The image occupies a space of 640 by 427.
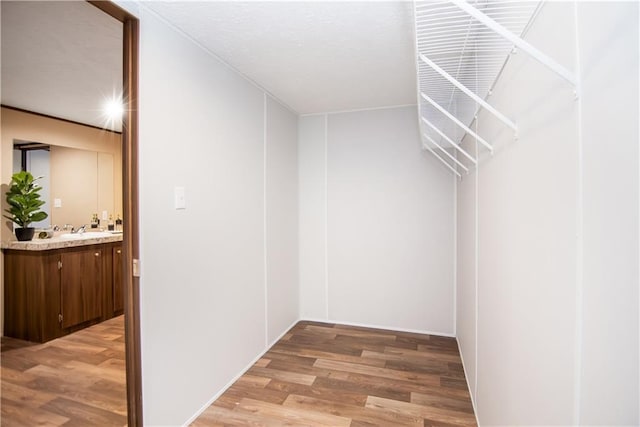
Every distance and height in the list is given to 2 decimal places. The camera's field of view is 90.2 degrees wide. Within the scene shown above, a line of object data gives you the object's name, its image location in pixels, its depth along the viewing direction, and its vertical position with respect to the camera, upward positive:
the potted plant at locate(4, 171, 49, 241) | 3.21 +0.06
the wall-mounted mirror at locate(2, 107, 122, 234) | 3.51 +0.57
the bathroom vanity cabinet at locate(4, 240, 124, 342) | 3.15 -0.86
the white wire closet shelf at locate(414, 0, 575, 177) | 0.94 +0.67
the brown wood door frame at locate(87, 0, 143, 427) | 1.62 -0.05
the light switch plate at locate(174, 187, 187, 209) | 1.86 +0.06
